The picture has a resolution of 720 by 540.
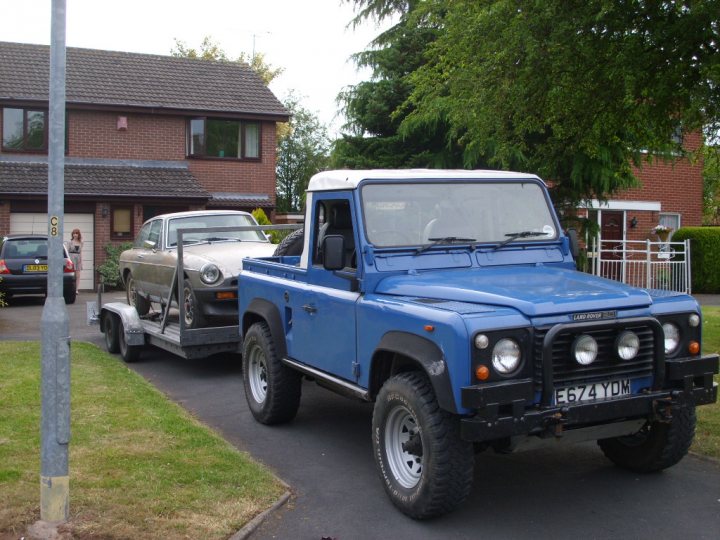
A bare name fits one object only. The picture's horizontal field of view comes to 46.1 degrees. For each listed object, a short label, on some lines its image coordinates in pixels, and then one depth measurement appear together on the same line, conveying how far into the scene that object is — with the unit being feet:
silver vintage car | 32.89
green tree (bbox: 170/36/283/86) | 167.53
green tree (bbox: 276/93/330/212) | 169.07
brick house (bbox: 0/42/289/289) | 79.61
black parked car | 62.75
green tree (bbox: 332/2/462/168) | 65.98
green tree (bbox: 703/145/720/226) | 145.79
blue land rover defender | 16.01
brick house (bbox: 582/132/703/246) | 82.94
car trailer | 32.14
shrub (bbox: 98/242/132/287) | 78.33
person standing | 70.82
